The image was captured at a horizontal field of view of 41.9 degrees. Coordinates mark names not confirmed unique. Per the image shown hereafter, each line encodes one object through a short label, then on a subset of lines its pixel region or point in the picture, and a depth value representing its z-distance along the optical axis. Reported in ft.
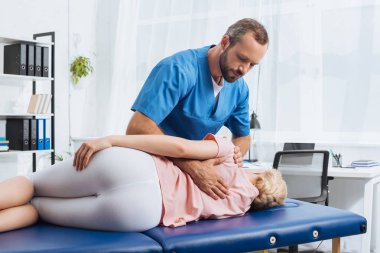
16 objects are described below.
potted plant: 14.23
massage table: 4.10
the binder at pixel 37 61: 12.49
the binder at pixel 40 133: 12.64
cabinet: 12.14
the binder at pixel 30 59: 12.33
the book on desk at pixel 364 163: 9.72
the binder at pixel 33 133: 12.47
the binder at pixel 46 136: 12.87
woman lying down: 4.50
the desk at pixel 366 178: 8.81
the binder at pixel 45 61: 12.67
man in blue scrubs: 5.69
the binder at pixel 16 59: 12.14
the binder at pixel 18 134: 12.32
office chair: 8.88
